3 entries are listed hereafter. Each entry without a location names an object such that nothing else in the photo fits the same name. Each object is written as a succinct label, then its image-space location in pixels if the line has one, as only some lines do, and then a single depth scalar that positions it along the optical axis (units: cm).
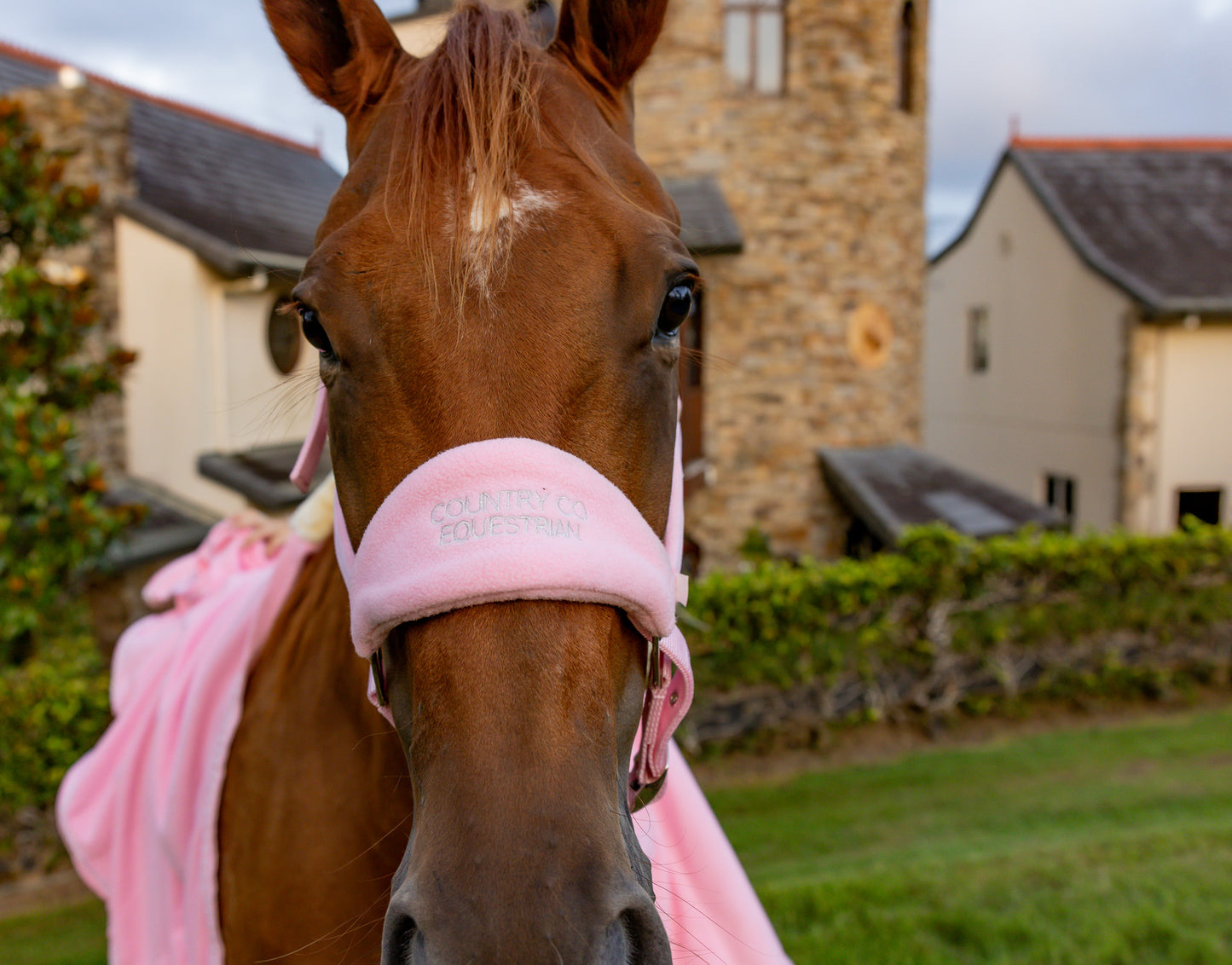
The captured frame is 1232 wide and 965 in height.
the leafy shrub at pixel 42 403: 594
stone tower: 1090
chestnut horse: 104
